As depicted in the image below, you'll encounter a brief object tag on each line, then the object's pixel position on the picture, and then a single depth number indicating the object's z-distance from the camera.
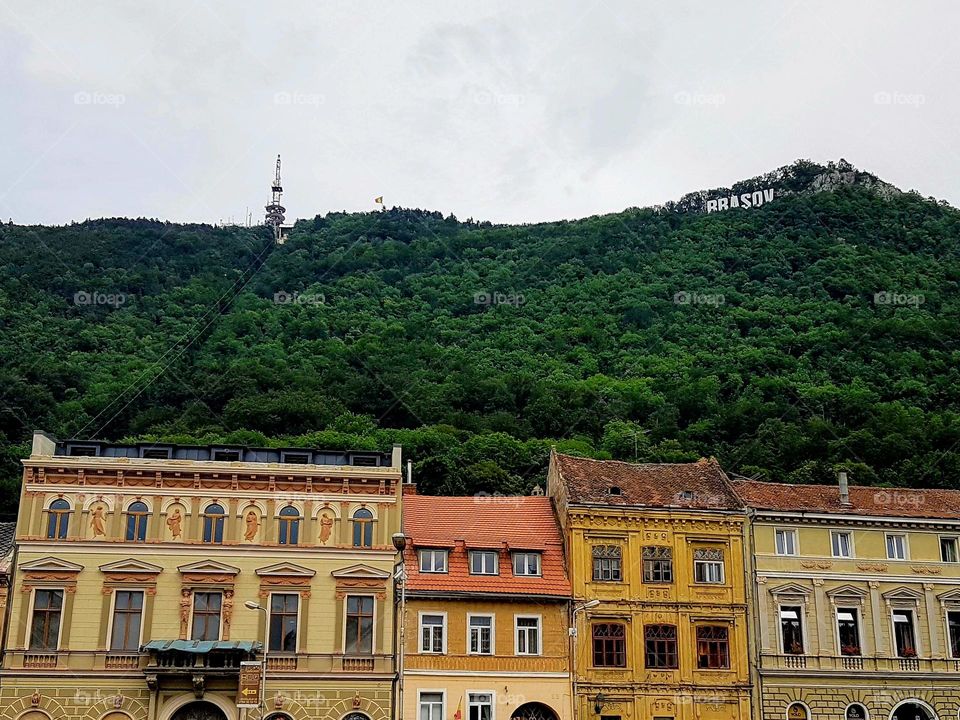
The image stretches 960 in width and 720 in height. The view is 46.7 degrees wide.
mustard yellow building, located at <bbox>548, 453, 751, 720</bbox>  44.25
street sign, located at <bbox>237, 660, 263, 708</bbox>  36.94
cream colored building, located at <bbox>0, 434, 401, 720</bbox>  40.59
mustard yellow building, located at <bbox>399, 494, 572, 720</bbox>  43.12
